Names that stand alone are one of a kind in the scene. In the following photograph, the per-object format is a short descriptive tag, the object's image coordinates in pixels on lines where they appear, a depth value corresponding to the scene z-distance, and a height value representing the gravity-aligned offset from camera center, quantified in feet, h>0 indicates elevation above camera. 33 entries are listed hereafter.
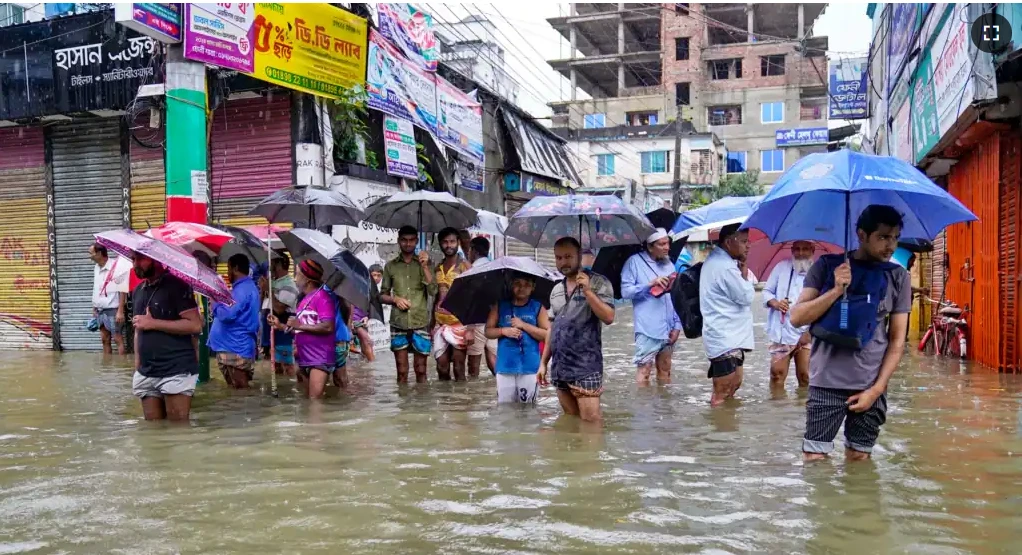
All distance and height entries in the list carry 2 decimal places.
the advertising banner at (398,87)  48.63 +11.00
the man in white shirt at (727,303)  25.18 -1.24
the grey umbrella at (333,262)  26.61 +0.20
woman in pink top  27.61 -1.98
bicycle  40.01 -3.66
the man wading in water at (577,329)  21.07 -1.64
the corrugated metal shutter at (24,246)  48.93 +1.65
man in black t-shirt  22.77 -1.78
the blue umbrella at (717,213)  27.45 +1.63
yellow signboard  41.09 +11.34
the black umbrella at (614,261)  30.25 +0.09
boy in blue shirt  23.58 -2.01
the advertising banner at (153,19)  31.91 +9.79
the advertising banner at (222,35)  35.42 +10.37
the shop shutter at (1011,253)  33.55 +0.16
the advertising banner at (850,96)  82.38 +15.90
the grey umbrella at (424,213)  34.32 +2.28
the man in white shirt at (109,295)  42.39 -1.14
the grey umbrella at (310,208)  33.71 +2.48
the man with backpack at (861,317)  15.34 -1.06
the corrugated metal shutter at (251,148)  44.55 +6.47
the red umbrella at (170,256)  21.72 +0.40
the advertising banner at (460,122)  58.18 +10.47
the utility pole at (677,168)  108.78 +12.44
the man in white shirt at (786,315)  29.30 -1.89
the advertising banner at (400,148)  50.47 +7.26
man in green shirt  32.04 -1.04
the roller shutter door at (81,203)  47.29 +3.90
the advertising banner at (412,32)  50.85 +14.65
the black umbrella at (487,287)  23.88 -0.61
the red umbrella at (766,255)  29.94 +0.22
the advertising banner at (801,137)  145.79 +21.62
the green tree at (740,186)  157.38 +14.09
